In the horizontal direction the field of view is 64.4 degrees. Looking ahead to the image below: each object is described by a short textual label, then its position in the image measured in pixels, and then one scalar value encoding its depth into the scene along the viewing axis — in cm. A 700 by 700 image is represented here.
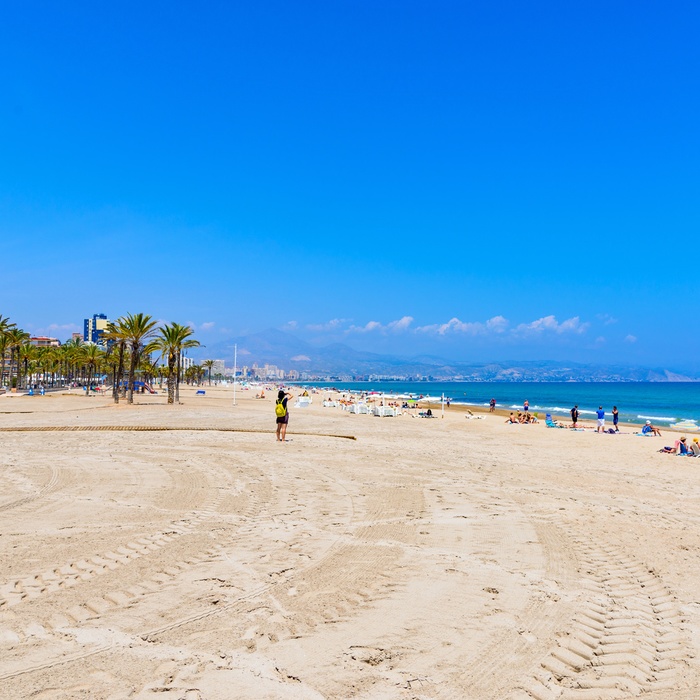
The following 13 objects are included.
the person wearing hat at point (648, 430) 2777
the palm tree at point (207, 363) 12644
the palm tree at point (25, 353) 6617
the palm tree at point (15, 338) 5741
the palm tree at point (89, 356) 6162
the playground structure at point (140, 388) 6570
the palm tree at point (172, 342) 3878
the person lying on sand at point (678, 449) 1833
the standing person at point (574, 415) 3241
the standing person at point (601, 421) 2797
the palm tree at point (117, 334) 3848
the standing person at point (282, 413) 1692
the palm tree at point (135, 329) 3778
